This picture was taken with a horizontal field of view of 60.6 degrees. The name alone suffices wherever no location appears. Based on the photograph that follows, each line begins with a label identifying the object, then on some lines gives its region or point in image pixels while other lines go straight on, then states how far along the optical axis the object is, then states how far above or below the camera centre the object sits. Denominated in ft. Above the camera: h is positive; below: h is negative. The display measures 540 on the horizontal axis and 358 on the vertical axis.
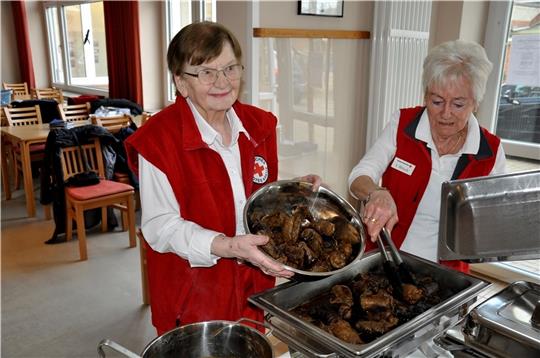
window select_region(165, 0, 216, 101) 16.74 +1.11
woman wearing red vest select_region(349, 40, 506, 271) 4.45 -1.00
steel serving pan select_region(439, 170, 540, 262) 3.41 -1.27
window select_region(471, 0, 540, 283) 8.41 -0.71
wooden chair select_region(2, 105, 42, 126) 15.89 -2.37
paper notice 8.39 -0.19
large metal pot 2.80 -1.76
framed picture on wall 7.92 +0.69
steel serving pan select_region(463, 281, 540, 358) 2.82 -1.70
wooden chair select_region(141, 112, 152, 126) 14.07 -2.08
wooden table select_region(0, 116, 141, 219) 12.69 -2.60
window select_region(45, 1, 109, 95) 21.61 -0.02
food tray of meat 2.73 -1.69
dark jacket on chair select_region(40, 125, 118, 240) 11.39 -2.90
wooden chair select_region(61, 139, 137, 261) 10.62 -3.37
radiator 8.75 -0.10
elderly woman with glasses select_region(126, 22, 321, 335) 3.69 -1.09
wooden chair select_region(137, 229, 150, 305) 8.47 -4.20
